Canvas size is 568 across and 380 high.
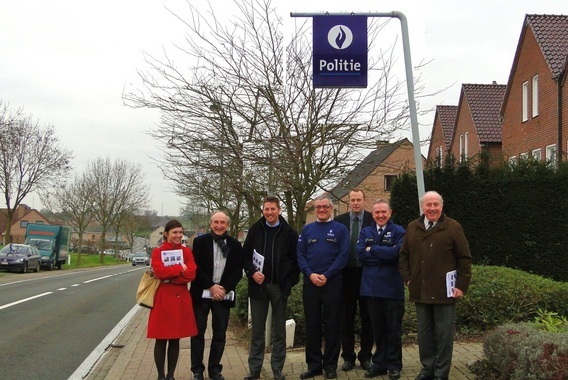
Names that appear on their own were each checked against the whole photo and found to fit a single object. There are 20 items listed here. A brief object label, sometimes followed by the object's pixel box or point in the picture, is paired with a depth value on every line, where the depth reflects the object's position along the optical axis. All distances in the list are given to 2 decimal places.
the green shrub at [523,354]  4.74
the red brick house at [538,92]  22.97
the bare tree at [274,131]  11.39
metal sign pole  8.01
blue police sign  8.26
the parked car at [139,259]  67.19
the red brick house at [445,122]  42.41
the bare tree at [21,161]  39.03
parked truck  41.56
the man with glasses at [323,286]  6.36
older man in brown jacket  5.73
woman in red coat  6.23
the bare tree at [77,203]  60.69
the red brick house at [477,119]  33.88
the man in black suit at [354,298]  6.71
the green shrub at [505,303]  8.09
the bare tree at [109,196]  62.56
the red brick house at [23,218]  112.81
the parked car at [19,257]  34.03
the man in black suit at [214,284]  6.56
